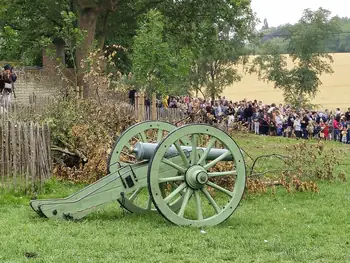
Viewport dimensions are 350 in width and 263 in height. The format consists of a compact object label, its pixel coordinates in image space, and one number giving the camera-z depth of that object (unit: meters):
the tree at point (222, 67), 53.38
